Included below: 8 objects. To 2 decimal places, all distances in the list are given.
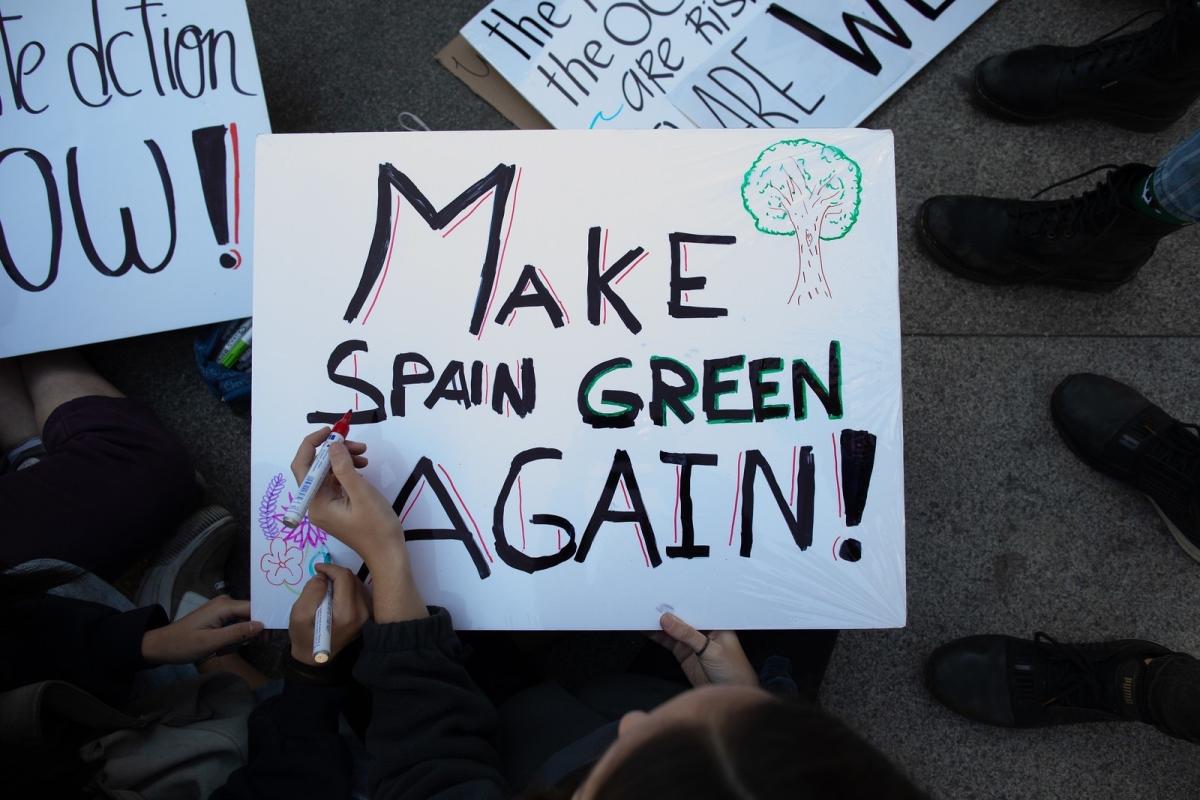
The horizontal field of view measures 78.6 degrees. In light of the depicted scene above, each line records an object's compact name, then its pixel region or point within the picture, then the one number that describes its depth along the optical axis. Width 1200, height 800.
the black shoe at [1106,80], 0.91
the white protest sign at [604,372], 0.64
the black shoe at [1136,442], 0.90
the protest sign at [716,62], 0.98
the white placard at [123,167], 0.84
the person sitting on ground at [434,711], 0.41
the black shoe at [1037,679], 0.86
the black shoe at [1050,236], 0.88
